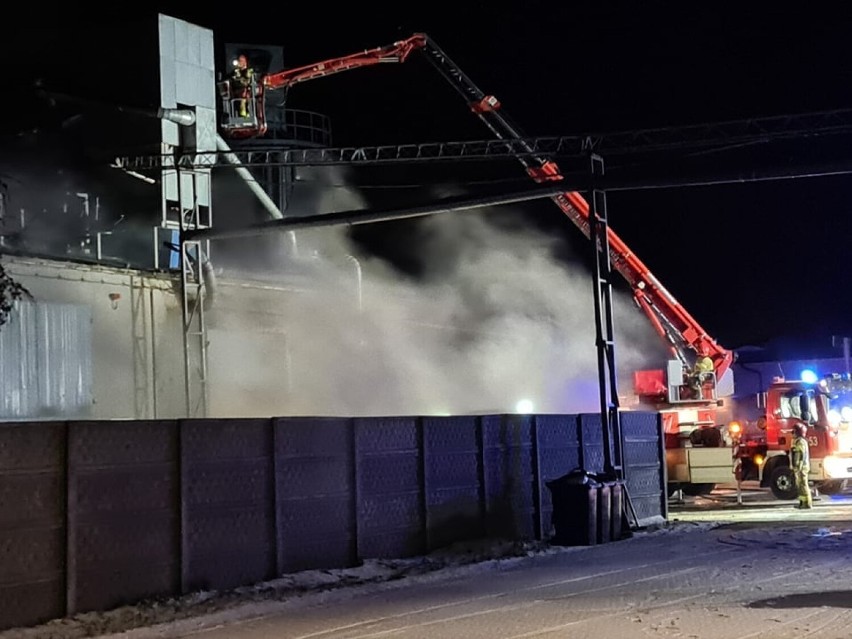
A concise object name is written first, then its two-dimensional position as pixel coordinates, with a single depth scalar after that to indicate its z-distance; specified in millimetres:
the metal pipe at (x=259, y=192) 30516
